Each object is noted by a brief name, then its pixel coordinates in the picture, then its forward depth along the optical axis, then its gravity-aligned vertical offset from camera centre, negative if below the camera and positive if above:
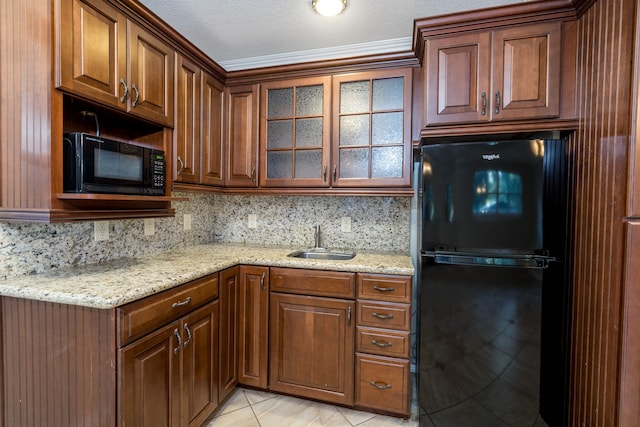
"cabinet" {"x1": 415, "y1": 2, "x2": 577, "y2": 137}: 1.53 +0.75
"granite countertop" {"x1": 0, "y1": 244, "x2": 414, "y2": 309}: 1.20 -0.35
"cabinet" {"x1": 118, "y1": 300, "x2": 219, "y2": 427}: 1.24 -0.81
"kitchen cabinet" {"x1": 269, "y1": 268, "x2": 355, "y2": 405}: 1.89 -0.83
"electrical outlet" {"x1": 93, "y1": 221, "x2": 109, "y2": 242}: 1.75 -0.15
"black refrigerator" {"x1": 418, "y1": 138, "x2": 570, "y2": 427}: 1.52 -0.36
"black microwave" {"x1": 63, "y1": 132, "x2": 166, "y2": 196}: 1.29 +0.19
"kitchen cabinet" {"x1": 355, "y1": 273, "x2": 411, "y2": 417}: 1.80 -0.82
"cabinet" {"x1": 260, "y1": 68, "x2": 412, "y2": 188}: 2.10 +0.58
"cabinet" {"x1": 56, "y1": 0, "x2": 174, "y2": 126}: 1.26 +0.71
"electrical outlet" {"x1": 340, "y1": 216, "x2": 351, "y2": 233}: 2.52 -0.13
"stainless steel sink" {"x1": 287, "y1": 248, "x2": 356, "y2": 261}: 2.35 -0.37
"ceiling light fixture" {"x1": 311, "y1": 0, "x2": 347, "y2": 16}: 1.76 +1.21
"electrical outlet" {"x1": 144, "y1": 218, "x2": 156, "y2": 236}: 2.09 -0.15
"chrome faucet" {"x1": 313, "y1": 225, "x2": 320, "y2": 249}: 2.49 -0.25
